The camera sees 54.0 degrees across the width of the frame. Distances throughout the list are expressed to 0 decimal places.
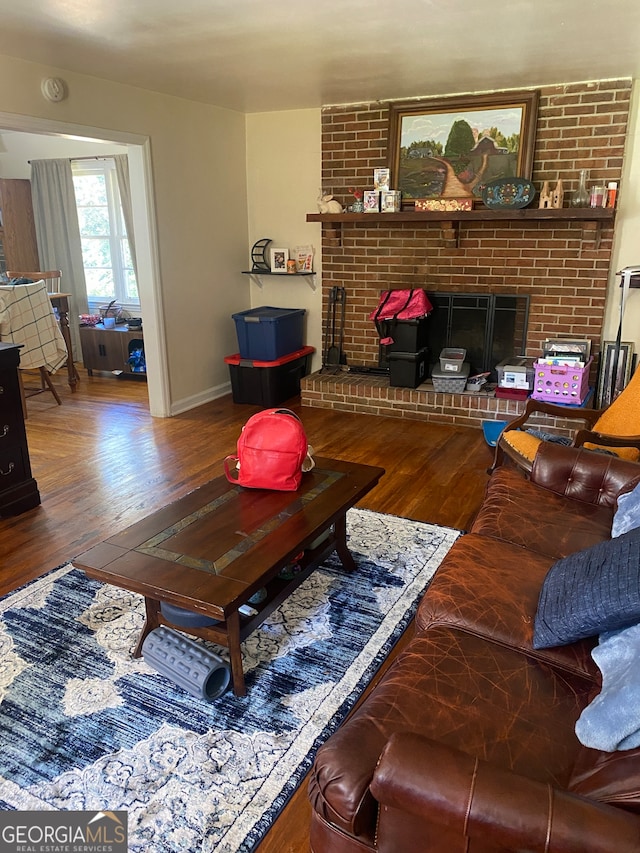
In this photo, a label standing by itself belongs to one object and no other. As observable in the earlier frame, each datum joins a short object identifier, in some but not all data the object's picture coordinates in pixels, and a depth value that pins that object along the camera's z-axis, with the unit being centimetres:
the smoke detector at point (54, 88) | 357
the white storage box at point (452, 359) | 471
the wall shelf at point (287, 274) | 537
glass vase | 423
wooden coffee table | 183
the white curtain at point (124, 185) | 625
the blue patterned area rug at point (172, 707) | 161
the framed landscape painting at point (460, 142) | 434
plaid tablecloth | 450
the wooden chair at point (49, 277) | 596
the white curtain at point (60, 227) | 643
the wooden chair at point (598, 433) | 283
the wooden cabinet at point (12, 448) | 312
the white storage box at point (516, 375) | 444
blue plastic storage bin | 505
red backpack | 240
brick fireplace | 422
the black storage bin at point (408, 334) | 470
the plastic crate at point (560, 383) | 415
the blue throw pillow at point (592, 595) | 139
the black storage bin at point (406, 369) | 479
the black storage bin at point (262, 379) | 512
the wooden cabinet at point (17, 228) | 645
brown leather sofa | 98
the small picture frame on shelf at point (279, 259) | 542
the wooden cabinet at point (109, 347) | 607
